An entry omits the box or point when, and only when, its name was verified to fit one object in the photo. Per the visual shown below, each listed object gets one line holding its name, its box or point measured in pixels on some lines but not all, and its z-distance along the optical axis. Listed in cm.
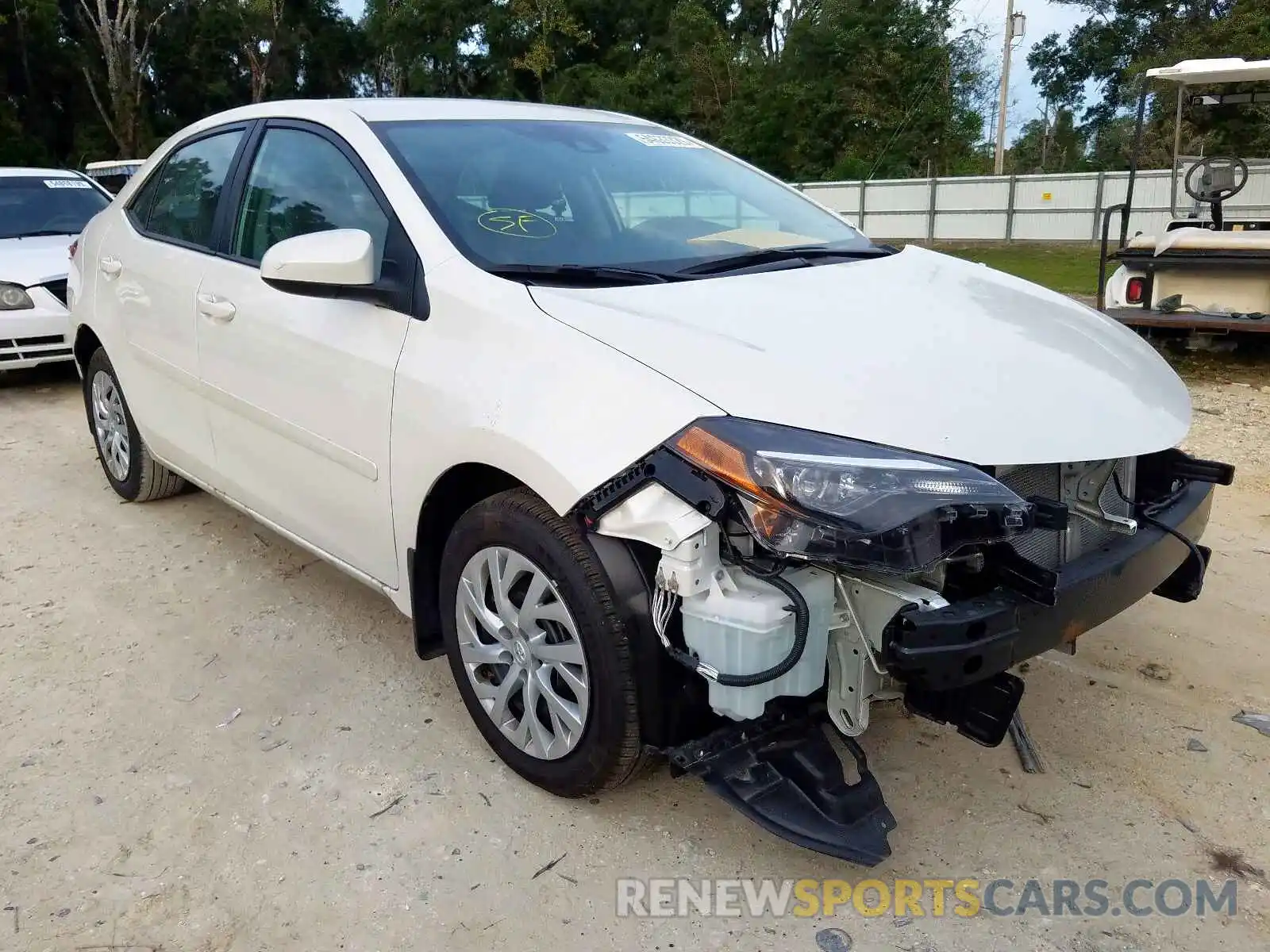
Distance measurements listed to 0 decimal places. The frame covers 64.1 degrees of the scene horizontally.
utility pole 2623
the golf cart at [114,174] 1223
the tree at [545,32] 3984
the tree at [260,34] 3697
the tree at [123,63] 3219
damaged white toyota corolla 203
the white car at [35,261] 702
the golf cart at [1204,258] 702
